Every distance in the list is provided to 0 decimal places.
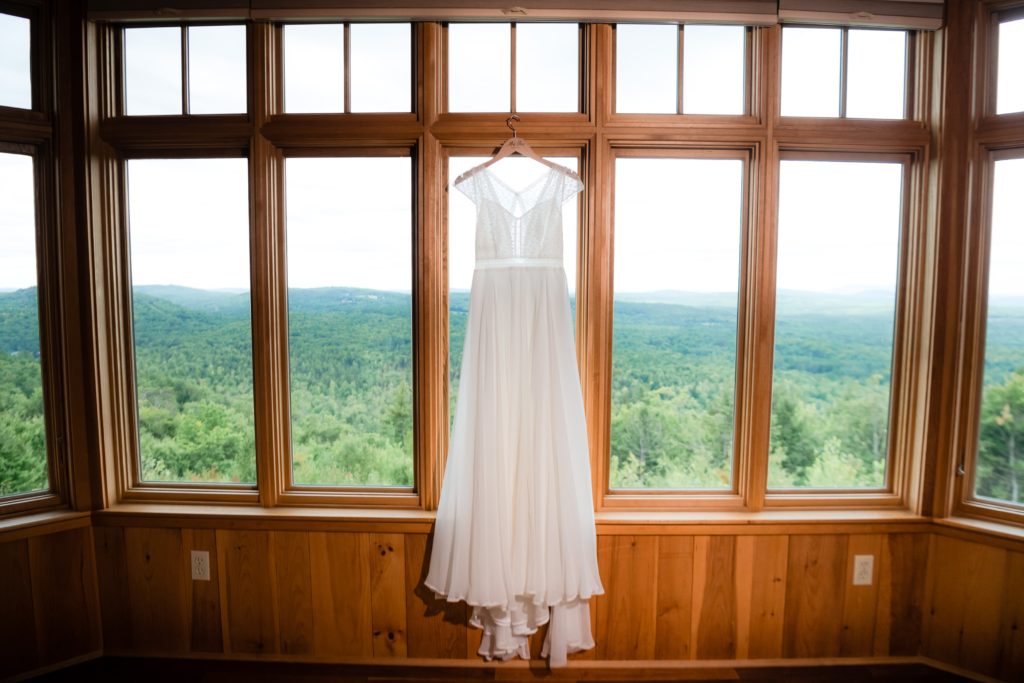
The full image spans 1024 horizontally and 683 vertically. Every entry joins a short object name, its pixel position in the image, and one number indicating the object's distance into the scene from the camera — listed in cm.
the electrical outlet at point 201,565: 190
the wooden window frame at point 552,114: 181
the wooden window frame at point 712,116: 181
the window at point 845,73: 185
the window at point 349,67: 184
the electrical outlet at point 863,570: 188
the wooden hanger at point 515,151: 166
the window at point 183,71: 186
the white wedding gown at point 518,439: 162
